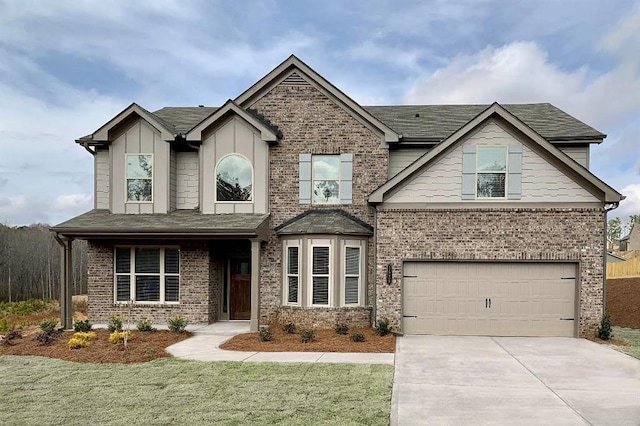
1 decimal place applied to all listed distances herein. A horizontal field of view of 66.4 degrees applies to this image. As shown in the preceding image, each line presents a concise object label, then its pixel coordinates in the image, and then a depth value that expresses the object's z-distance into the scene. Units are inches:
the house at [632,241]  2714.8
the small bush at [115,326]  510.6
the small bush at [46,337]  456.8
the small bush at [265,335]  470.6
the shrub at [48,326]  494.0
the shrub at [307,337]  463.7
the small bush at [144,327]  515.5
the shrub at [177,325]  508.4
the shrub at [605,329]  492.9
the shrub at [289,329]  514.3
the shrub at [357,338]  467.5
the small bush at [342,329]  506.6
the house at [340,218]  511.8
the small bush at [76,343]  432.5
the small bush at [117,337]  445.7
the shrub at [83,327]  510.6
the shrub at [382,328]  502.6
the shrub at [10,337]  464.4
